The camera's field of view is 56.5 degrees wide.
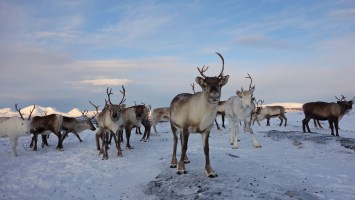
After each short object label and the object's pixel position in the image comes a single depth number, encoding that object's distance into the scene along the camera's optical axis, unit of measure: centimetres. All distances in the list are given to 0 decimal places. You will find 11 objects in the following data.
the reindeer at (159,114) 2067
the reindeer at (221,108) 2169
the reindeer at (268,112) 2943
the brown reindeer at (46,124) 1625
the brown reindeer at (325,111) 1889
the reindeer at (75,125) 1771
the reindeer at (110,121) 1324
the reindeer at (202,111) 791
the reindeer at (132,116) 1566
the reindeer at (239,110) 1363
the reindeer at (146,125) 1762
